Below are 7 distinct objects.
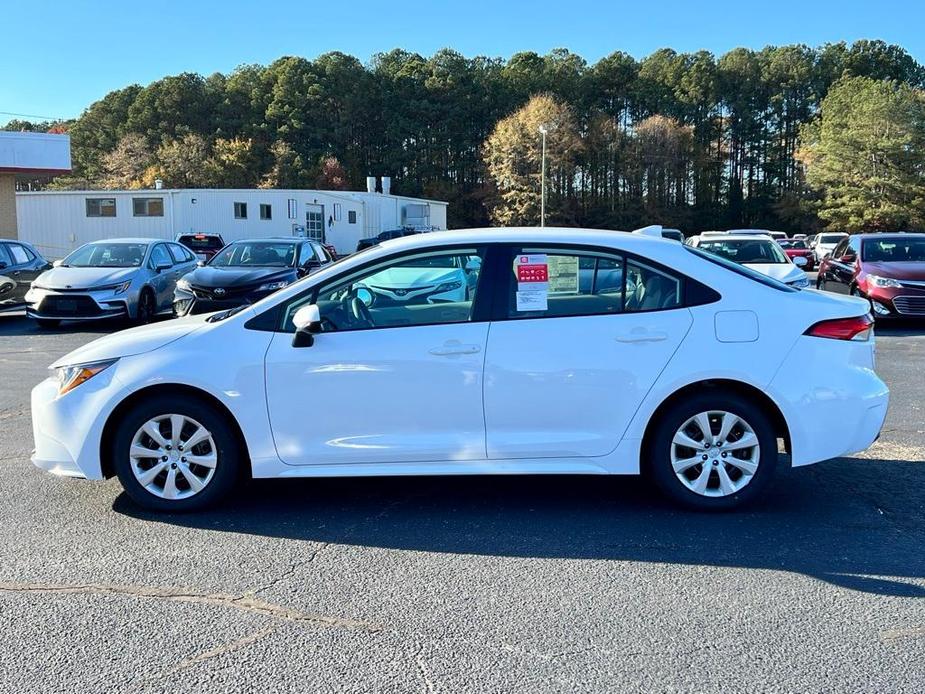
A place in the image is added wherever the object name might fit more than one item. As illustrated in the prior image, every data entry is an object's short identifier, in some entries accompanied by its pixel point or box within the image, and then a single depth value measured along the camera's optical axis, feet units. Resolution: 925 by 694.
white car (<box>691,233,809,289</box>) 44.91
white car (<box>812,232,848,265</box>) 123.01
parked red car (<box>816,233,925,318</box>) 40.75
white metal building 126.41
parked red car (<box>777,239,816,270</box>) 114.01
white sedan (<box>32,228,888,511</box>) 14.78
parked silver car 43.04
